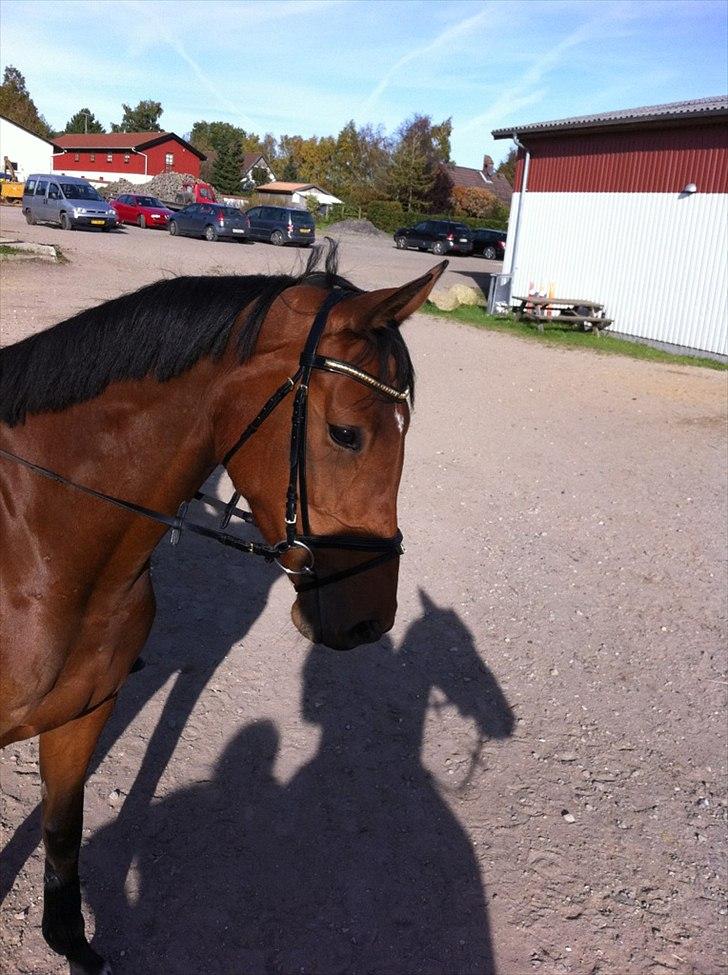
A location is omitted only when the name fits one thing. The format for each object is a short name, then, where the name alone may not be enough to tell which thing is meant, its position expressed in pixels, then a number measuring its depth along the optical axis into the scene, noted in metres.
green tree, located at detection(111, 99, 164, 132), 98.00
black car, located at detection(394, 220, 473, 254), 39.59
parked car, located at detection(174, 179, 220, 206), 48.34
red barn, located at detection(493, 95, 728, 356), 15.70
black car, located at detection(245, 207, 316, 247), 33.59
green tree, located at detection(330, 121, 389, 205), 60.03
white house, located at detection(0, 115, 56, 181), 61.44
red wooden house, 69.50
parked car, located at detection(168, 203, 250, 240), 32.91
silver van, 29.80
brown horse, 1.89
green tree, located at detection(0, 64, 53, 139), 74.44
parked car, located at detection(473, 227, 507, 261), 39.59
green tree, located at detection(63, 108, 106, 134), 106.75
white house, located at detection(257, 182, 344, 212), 63.44
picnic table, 17.72
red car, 36.75
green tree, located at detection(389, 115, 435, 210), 57.28
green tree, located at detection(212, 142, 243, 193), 74.25
